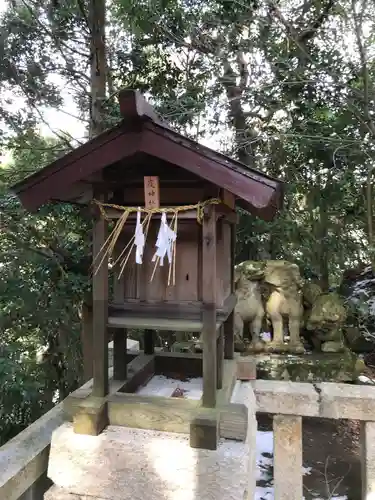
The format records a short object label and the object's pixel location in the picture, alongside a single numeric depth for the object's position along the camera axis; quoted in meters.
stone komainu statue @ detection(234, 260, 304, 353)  4.52
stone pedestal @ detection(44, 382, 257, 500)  1.87
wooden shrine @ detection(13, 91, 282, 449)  1.92
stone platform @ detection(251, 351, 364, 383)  3.87
